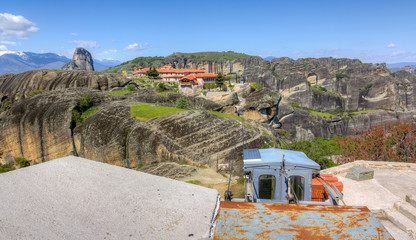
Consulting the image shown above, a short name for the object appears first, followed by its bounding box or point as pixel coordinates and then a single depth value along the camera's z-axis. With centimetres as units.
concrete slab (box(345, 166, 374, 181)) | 1157
